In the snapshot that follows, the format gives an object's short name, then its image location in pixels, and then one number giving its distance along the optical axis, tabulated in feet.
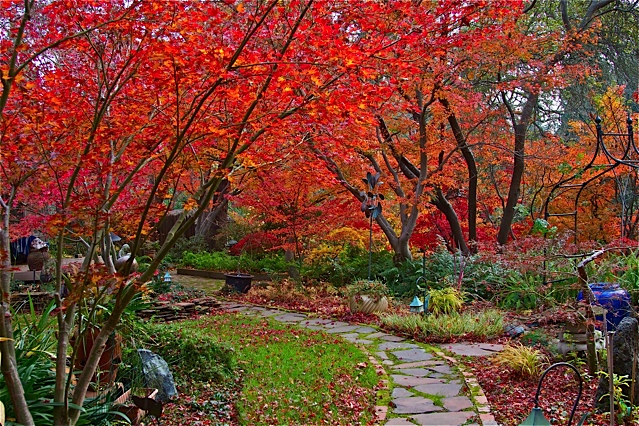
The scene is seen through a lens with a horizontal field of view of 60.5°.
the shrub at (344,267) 32.94
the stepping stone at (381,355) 18.52
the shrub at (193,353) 15.23
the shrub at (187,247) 53.31
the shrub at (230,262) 42.62
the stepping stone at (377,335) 21.69
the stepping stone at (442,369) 16.57
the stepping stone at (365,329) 22.91
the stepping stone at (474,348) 18.53
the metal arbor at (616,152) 30.05
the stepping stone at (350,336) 21.80
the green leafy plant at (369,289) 26.30
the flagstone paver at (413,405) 13.47
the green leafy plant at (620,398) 11.93
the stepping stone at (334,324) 24.27
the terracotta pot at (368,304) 26.04
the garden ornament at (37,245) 33.40
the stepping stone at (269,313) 27.14
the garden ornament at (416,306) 21.94
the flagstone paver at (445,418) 12.63
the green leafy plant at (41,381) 9.93
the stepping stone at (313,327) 23.76
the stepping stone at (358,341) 20.66
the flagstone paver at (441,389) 14.66
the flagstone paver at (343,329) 23.02
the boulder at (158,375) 13.16
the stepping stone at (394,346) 19.77
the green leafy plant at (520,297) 24.18
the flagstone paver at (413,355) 18.20
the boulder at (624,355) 12.45
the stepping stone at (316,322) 24.97
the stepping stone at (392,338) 21.01
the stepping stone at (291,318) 25.81
